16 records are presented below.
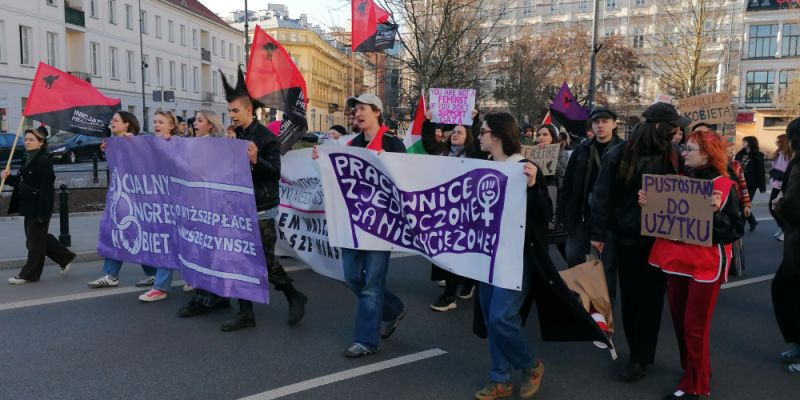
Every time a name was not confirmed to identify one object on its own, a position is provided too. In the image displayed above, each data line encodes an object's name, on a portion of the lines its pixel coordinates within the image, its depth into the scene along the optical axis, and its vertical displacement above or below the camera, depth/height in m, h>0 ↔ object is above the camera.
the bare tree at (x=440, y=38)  19.17 +3.28
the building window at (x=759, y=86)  54.56 +5.18
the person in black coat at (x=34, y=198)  7.09 -0.66
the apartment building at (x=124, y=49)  36.81 +6.54
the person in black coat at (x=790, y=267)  4.71 -0.87
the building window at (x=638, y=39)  69.29 +11.37
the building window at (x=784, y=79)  53.07 +5.69
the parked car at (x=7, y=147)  23.44 -0.39
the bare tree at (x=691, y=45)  29.14 +5.13
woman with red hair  3.98 -0.70
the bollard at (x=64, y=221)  9.26 -1.18
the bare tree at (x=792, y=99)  37.78 +2.90
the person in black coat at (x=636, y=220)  4.32 -0.50
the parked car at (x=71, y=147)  25.55 -0.36
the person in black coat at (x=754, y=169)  12.20 -0.39
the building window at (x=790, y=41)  53.56 +8.83
